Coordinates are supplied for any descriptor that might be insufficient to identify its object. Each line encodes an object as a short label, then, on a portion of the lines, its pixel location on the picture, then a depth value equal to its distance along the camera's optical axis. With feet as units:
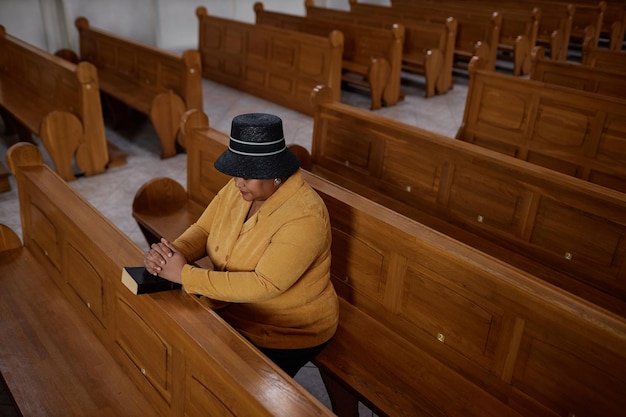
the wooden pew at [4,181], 15.51
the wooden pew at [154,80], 18.08
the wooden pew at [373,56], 22.74
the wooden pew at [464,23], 26.04
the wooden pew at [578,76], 15.39
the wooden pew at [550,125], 12.45
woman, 6.26
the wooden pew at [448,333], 6.09
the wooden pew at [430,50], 24.44
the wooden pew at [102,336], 5.21
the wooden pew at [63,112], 16.08
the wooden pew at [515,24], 26.91
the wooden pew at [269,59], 21.47
